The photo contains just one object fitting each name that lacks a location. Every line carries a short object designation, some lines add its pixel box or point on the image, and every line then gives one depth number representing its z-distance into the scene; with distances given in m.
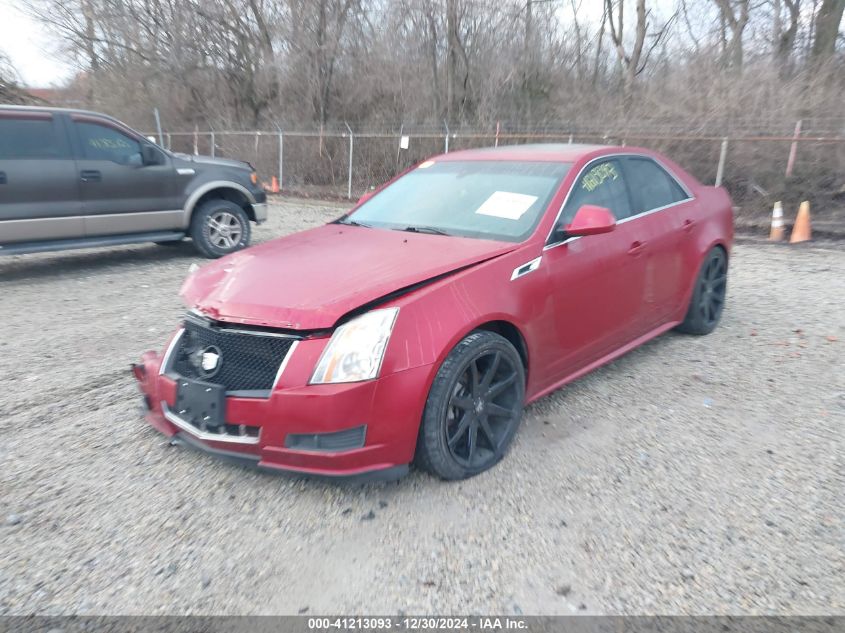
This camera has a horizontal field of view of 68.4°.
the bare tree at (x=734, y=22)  17.66
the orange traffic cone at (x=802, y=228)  10.70
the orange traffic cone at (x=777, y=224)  10.98
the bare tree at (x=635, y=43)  20.65
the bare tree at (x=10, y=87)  19.30
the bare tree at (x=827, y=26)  15.05
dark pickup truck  7.01
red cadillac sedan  2.73
